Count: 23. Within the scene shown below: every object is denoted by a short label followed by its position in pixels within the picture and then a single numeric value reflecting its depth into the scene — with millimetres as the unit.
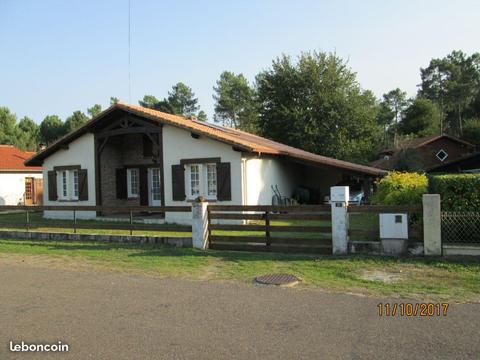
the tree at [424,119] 62875
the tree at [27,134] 61684
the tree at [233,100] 73438
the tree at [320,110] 39378
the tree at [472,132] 52250
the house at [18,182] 33844
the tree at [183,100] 77938
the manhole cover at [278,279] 8062
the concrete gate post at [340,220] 10297
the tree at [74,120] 66050
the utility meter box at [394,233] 9742
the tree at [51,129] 68125
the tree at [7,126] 60200
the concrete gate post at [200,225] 11797
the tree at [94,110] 74700
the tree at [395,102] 90438
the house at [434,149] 48156
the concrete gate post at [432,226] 9438
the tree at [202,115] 78038
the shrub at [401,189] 11727
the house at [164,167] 18906
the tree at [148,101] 79494
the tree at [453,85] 68250
